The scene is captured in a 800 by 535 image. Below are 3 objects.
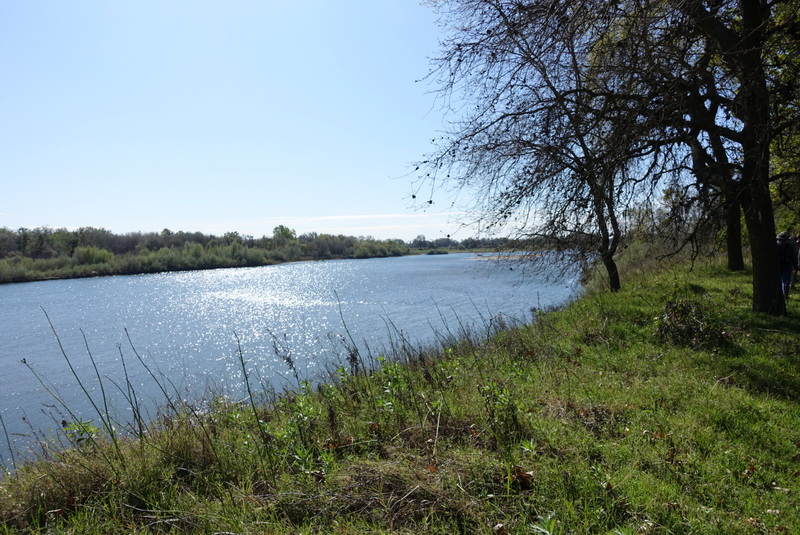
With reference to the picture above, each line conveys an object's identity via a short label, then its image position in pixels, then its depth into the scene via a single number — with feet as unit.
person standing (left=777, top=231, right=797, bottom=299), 32.81
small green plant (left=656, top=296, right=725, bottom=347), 22.65
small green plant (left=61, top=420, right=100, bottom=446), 13.24
